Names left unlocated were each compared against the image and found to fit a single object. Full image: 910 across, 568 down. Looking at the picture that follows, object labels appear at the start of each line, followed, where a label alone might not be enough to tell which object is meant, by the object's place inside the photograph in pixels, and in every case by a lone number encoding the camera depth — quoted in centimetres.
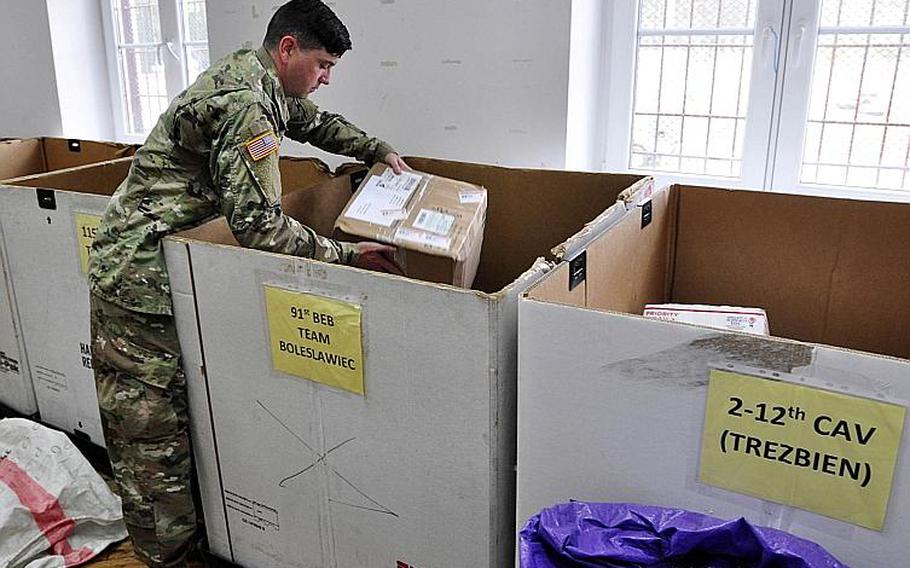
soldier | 152
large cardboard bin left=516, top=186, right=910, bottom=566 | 96
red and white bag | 186
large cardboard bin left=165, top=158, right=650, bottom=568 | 128
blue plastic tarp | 90
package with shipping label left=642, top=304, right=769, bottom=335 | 155
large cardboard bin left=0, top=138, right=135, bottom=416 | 236
